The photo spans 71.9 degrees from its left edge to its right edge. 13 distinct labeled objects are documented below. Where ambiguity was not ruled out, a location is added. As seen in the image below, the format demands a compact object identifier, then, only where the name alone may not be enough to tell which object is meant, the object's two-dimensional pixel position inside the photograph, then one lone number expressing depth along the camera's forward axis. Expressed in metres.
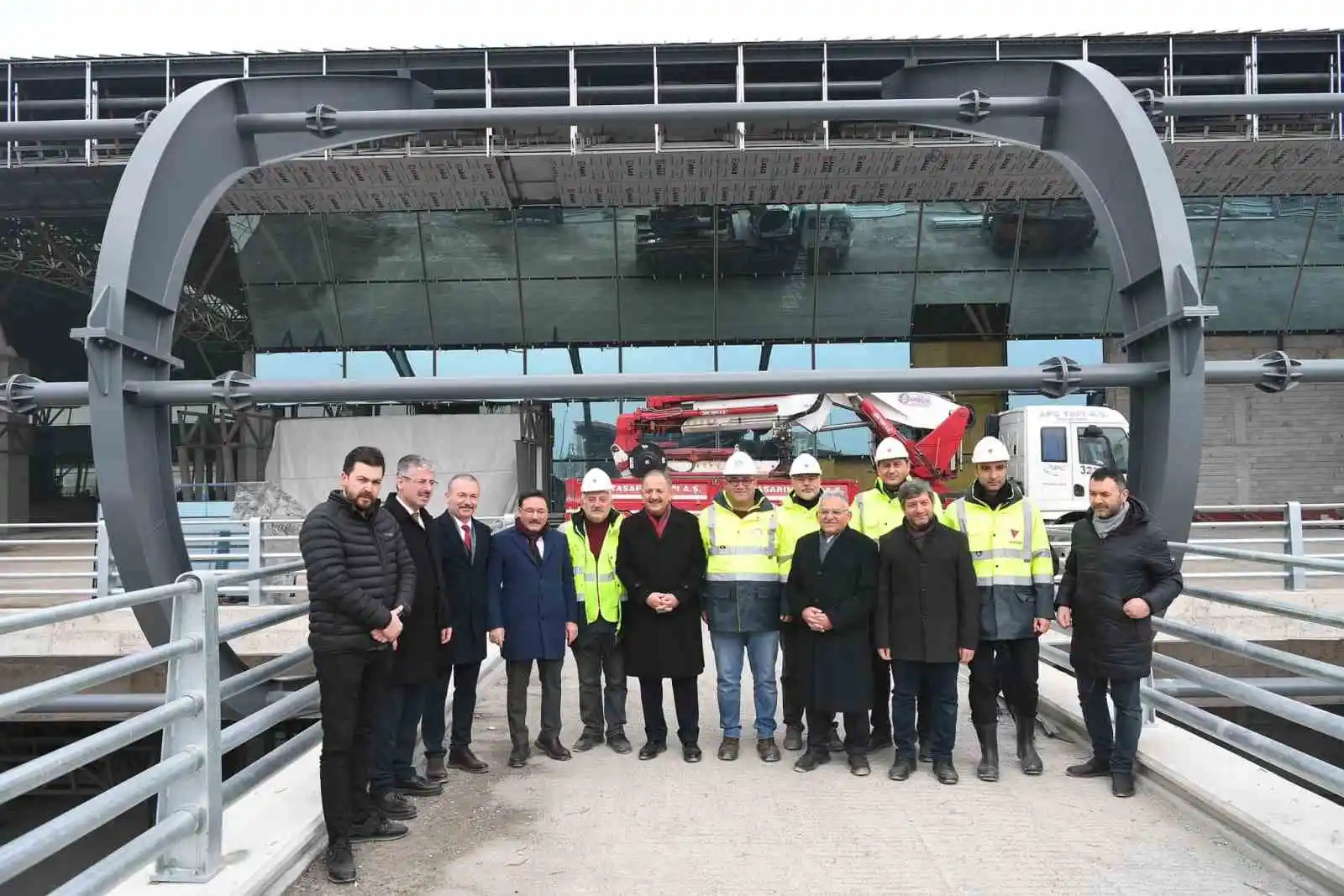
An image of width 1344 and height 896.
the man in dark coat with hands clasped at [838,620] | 5.39
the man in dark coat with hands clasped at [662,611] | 5.71
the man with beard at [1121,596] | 4.75
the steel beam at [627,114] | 5.25
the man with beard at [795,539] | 5.80
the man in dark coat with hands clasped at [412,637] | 4.60
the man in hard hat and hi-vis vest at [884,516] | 5.75
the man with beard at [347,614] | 3.86
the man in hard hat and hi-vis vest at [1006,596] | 5.26
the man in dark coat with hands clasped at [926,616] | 5.18
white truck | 16.48
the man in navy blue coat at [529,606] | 5.66
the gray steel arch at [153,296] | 4.41
